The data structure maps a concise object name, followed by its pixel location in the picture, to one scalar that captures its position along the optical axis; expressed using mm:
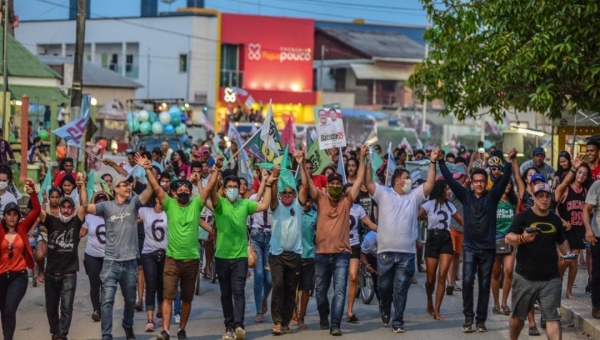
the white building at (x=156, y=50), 69938
